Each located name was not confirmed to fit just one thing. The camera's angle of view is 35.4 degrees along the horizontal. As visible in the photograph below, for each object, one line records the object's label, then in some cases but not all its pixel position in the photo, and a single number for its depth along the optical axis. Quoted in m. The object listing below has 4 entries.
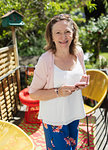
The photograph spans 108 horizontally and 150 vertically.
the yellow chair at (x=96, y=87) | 2.43
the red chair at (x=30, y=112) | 3.12
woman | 1.42
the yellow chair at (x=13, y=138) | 1.33
